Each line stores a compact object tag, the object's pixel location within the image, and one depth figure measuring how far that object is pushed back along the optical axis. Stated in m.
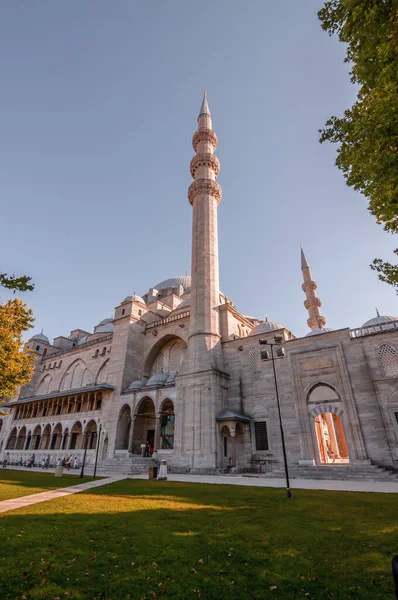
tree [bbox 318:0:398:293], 7.87
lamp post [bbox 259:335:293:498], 10.64
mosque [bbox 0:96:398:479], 20.27
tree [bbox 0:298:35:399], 19.81
